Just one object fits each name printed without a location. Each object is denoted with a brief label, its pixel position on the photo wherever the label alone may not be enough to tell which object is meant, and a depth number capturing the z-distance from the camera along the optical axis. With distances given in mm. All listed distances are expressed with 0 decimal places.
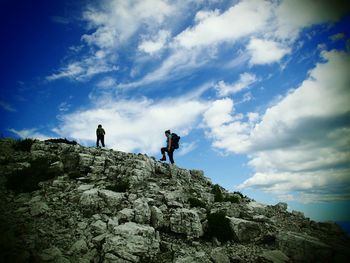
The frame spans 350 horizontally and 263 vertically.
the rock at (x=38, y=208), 12723
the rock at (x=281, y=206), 19942
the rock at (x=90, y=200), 13720
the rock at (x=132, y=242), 10453
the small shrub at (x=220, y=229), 13523
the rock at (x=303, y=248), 11172
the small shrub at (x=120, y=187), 16047
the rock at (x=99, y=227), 11861
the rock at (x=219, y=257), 11309
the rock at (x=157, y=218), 13258
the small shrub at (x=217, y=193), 19688
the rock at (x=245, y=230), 13477
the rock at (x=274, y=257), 11113
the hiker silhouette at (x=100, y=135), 25703
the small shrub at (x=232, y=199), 20019
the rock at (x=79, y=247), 10656
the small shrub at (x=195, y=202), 16703
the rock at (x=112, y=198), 14031
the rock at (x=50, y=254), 9797
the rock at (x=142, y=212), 13106
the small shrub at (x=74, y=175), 17594
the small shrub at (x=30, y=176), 15227
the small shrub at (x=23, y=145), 21422
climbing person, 23031
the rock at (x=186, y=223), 13348
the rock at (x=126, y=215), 12789
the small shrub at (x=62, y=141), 25525
